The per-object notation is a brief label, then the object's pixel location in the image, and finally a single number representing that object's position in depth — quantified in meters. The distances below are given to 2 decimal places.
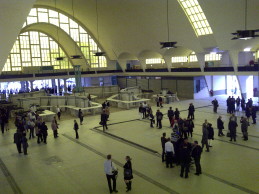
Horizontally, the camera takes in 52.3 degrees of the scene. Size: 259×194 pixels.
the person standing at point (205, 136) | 10.54
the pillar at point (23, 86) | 39.81
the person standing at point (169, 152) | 9.00
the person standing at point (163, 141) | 9.51
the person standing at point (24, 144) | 11.41
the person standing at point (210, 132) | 11.07
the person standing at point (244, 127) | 11.81
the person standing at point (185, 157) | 8.19
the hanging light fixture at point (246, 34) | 13.87
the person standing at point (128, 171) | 7.45
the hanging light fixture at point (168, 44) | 17.13
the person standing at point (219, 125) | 12.56
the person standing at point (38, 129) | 13.35
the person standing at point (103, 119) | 15.32
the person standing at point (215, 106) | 19.25
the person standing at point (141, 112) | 17.72
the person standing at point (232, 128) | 11.84
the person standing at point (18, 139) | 11.68
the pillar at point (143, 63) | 38.12
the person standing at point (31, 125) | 14.16
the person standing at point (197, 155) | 8.37
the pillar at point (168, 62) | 33.70
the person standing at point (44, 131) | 13.24
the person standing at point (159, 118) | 14.79
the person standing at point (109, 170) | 7.41
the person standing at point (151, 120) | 15.33
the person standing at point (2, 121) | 16.14
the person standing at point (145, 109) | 17.92
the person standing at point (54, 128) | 14.09
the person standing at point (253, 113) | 15.24
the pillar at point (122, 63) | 42.12
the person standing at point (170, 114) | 15.16
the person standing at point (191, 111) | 16.69
